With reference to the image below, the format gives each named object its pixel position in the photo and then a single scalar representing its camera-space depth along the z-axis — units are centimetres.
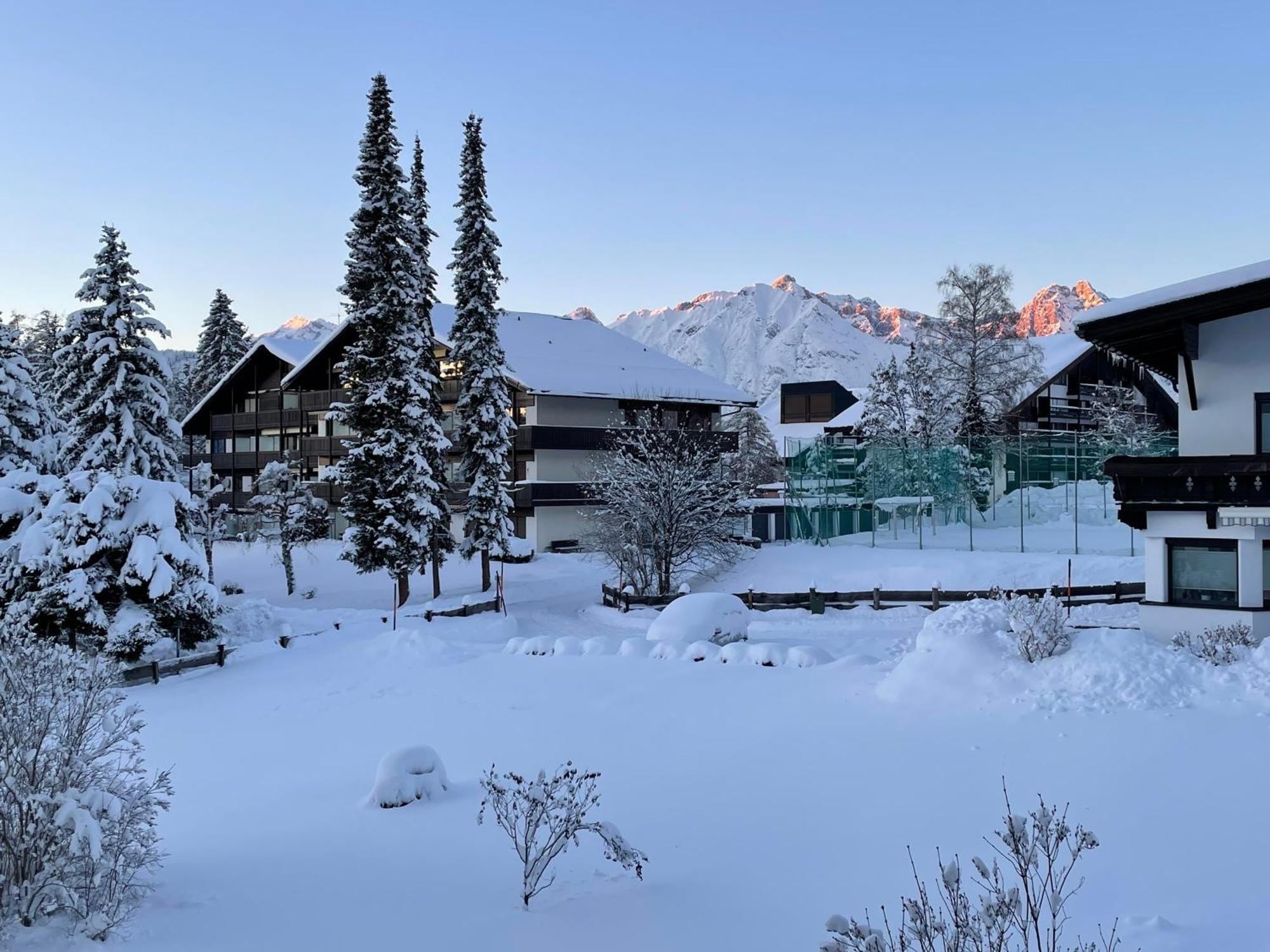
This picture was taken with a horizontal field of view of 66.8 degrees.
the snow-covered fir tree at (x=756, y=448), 7331
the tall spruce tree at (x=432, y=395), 3478
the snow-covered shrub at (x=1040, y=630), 1495
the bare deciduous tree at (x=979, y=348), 4931
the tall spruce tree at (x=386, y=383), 3328
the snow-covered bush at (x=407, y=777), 1148
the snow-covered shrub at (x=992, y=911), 498
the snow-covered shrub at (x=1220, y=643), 1473
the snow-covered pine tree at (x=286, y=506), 4009
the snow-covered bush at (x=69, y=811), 778
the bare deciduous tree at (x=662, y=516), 3450
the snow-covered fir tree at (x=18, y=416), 2878
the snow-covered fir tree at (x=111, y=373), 2806
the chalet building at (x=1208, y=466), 1662
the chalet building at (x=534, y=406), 4716
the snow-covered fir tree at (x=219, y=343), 6250
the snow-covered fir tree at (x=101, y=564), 2247
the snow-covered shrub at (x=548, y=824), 829
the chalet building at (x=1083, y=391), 5791
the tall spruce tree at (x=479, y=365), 3619
